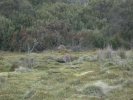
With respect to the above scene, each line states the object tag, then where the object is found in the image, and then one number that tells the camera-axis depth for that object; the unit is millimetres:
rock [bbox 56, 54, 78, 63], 32531
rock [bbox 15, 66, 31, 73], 24172
